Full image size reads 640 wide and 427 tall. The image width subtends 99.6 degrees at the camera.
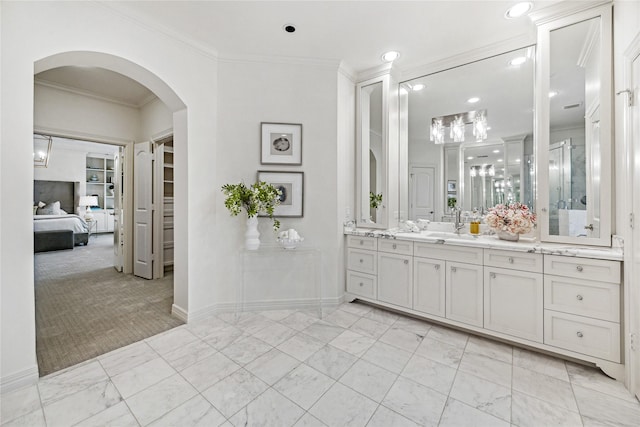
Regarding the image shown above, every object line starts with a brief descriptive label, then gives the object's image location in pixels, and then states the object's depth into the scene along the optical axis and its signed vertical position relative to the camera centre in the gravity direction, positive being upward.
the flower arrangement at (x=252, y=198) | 2.59 +0.15
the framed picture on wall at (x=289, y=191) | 2.98 +0.24
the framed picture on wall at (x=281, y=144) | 2.96 +0.76
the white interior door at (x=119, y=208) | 4.48 +0.08
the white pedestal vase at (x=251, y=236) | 2.74 -0.24
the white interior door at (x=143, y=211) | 4.11 +0.03
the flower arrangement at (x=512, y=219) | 2.35 -0.06
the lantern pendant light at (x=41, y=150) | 5.39 +1.36
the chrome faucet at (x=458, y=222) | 2.93 -0.10
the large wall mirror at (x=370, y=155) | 3.26 +0.71
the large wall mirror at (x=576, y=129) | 2.01 +0.66
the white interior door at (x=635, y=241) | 1.63 -0.17
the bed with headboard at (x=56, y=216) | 6.34 -0.08
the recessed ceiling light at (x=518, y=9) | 2.14 +1.65
